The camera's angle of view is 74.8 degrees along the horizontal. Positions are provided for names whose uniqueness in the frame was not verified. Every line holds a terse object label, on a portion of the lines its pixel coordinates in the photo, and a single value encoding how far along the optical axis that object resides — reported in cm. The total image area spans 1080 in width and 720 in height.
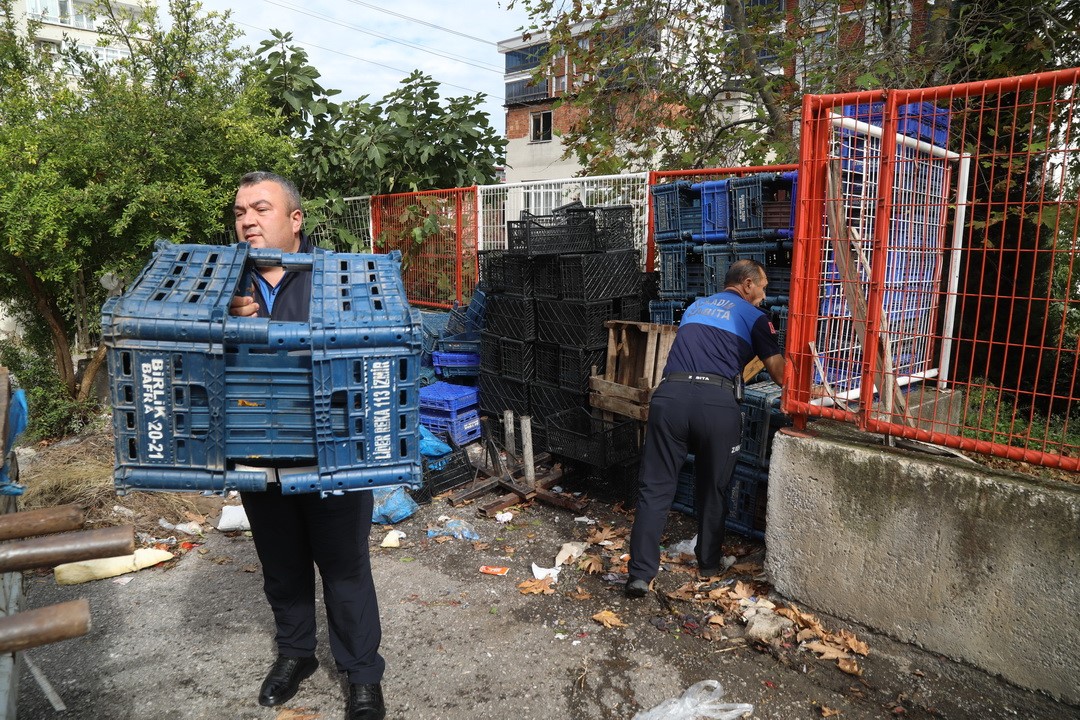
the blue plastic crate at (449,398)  670
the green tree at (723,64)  754
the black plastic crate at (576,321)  602
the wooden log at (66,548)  179
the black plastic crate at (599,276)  597
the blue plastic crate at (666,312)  593
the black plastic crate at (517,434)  640
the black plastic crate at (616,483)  568
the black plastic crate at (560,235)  619
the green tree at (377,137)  1087
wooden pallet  554
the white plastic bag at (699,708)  315
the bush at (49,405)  732
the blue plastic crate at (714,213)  549
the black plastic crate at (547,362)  636
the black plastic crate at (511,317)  643
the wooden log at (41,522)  196
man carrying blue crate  290
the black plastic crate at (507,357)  651
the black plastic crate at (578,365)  607
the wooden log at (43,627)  157
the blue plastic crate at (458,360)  737
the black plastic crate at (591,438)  570
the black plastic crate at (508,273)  640
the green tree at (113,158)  669
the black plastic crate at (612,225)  626
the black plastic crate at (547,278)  621
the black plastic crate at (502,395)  659
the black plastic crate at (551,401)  615
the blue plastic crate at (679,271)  584
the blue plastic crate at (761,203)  516
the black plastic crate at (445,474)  585
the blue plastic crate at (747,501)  486
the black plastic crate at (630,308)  625
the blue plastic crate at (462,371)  734
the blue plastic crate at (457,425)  671
